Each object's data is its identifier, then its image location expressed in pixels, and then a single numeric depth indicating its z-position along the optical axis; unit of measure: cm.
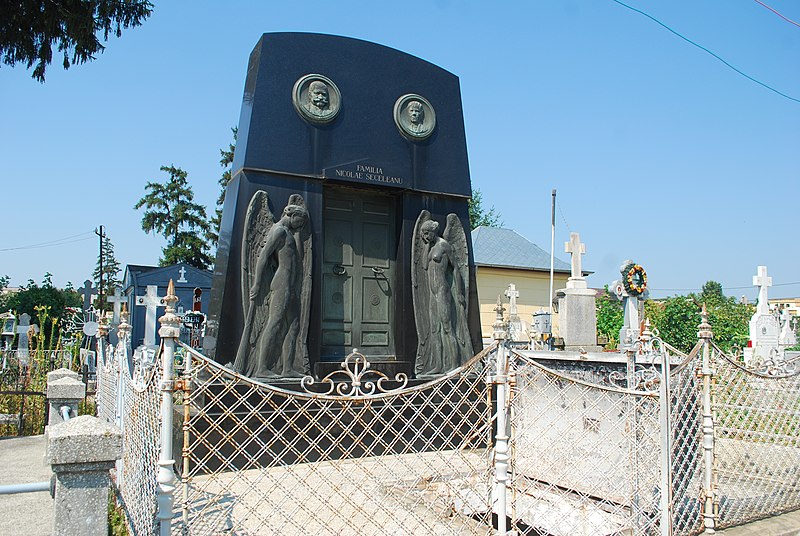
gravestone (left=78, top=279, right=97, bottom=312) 1444
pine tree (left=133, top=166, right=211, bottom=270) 3316
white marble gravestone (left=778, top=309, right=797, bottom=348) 1711
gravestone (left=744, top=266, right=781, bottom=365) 1586
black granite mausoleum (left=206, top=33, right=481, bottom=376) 661
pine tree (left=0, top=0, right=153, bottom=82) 863
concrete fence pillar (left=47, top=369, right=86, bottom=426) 583
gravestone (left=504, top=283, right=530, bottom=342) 1571
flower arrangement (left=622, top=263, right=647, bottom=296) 1531
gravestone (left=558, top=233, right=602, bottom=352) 1474
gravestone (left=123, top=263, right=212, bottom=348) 2097
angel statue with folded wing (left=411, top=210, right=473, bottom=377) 720
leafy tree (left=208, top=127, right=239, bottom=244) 3053
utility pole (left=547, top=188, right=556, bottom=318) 2241
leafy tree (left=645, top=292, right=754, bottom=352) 1853
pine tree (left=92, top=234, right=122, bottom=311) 4481
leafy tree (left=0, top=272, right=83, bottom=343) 2652
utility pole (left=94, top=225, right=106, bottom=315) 2702
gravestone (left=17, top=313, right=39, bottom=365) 1366
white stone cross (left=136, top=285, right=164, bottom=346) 1455
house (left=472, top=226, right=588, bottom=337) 2409
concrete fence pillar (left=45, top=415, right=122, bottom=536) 270
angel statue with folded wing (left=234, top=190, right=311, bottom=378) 632
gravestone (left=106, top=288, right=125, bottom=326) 1282
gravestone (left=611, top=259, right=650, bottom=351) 1530
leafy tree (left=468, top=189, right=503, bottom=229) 3681
